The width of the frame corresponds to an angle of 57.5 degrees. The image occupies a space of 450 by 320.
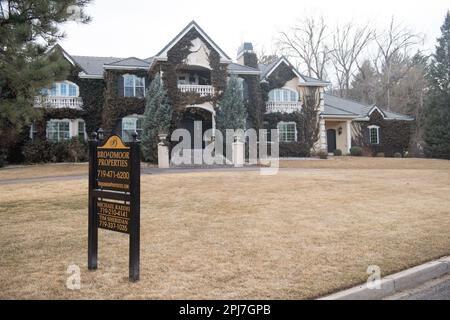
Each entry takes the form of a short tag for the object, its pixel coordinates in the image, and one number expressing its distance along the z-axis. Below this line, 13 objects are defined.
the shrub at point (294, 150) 30.94
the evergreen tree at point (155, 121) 24.39
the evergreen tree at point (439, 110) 35.28
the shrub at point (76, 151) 26.62
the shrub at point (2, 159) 25.23
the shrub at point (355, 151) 34.12
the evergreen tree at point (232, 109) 26.44
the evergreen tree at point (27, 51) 9.56
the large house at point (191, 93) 26.55
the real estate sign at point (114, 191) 5.10
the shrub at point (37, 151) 26.56
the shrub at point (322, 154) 29.94
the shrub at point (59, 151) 26.95
